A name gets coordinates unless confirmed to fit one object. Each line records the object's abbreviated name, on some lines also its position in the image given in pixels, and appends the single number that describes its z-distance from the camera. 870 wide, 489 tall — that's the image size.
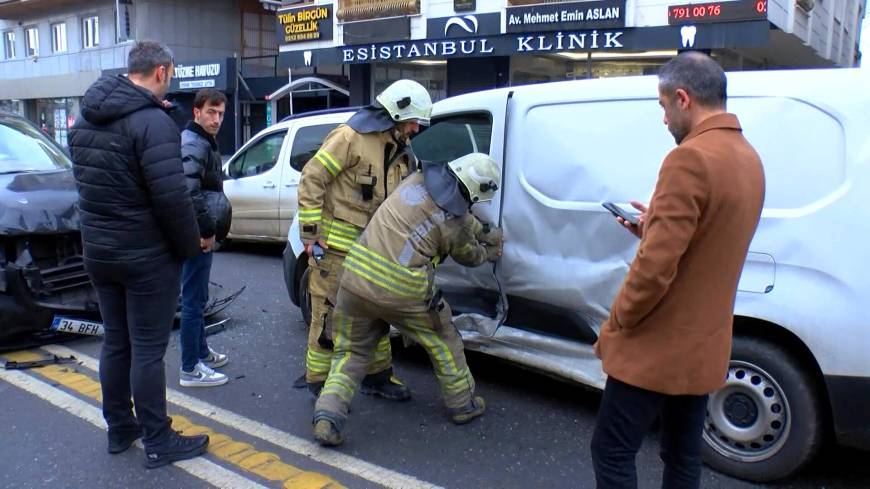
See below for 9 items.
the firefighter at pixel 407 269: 3.55
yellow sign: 16.05
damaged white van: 2.96
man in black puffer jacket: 3.16
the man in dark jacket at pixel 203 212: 4.14
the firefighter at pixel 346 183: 3.86
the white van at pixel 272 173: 8.29
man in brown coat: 2.14
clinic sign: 10.95
